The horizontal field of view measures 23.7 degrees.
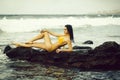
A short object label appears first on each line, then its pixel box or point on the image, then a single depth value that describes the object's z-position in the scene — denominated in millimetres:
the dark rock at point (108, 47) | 9303
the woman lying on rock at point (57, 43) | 9695
